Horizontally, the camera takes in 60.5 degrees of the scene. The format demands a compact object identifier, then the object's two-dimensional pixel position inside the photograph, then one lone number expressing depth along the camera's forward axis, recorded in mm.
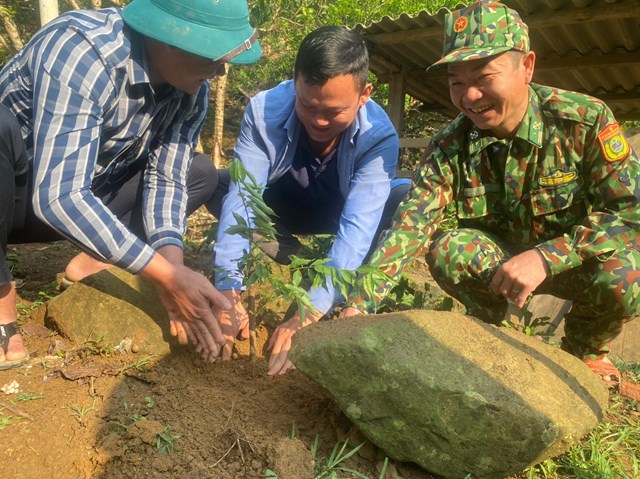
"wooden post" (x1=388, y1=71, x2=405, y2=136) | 6633
